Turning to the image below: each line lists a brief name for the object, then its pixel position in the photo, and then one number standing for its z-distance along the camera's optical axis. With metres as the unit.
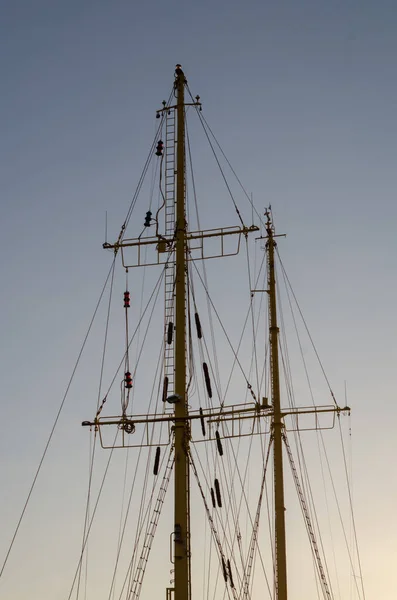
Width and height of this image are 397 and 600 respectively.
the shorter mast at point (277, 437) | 52.75
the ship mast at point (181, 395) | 37.53
